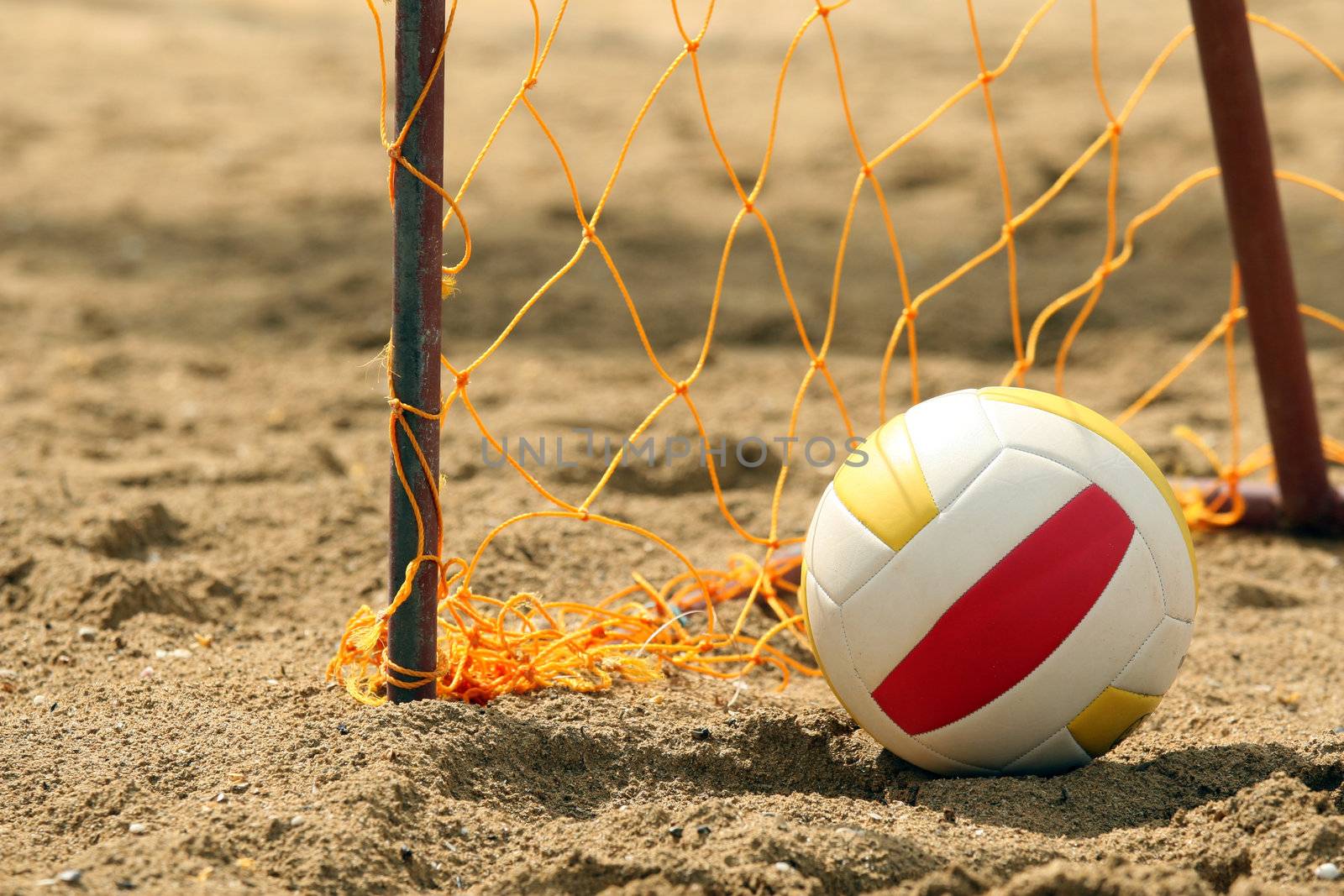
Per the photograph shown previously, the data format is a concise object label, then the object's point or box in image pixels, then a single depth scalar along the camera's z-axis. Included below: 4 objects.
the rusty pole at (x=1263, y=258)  6.07
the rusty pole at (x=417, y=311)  4.46
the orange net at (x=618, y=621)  4.98
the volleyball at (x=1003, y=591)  4.29
